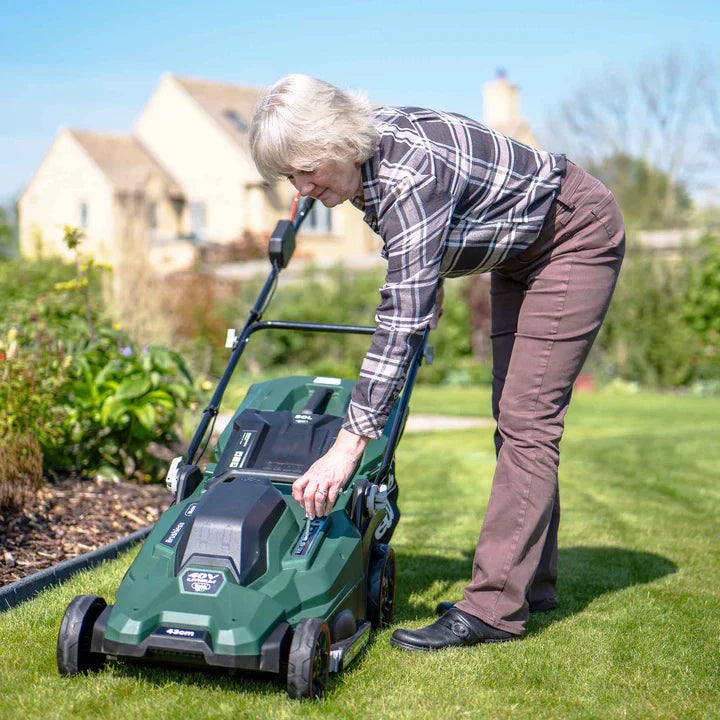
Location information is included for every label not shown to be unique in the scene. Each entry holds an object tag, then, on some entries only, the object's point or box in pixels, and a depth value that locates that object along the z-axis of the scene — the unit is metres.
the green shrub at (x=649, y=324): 13.91
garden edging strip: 2.99
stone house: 27.70
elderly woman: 2.41
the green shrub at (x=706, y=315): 13.25
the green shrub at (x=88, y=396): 4.30
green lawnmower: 2.22
